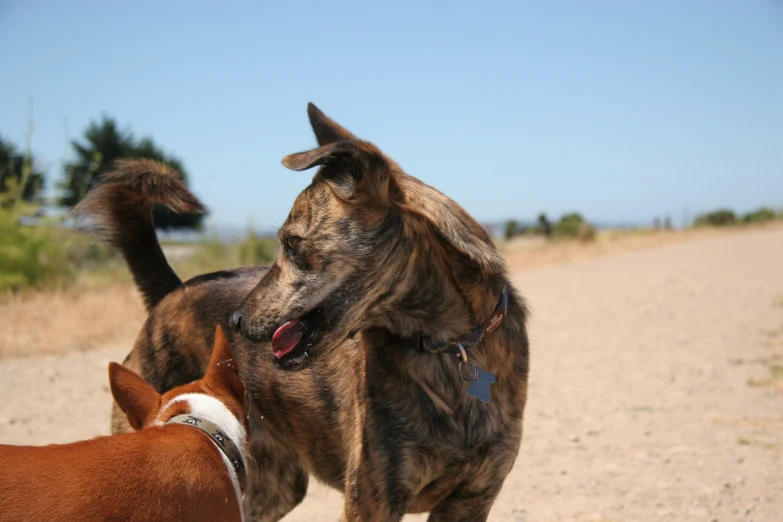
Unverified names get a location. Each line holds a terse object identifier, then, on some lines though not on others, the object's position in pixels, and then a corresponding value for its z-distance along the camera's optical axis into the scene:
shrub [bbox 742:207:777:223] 46.22
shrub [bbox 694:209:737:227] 45.97
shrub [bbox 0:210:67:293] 10.94
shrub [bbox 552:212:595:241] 29.98
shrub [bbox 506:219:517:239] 40.97
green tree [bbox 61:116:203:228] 30.94
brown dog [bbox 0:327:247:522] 2.51
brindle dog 3.05
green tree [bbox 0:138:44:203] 24.80
